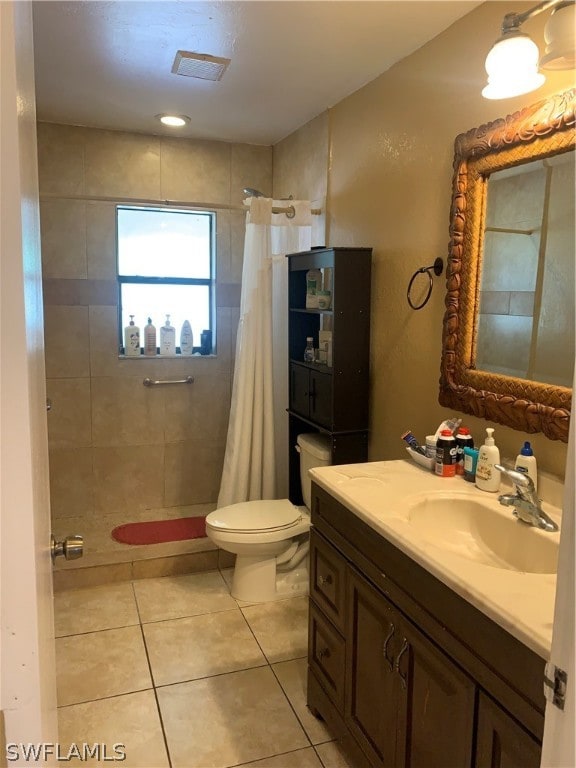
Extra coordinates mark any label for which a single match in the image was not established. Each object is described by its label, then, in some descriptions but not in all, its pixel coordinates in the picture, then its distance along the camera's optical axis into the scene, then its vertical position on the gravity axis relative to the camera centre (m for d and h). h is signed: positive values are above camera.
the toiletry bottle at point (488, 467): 1.69 -0.46
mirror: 1.54 +0.12
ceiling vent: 2.20 +0.97
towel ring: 2.05 +0.14
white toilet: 2.63 -1.06
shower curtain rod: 2.91 +0.56
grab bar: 3.46 -0.45
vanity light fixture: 1.32 +0.63
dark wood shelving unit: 2.44 -0.24
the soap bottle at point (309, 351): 2.79 -0.20
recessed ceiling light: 2.96 +0.99
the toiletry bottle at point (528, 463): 1.58 -0.42
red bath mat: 3.14 -1.26
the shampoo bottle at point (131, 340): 3.42 -0.19
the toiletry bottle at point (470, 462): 1.79 -0.47
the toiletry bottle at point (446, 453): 1.86 -0.46
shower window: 3.44 +0.25
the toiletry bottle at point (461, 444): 1.84 -0.42
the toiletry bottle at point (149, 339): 3.46 -0.19
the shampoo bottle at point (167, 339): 3.49 -0.19
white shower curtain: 2.98 -0.24
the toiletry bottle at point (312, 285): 2.73 +0.12
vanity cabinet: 1.08 -0.82
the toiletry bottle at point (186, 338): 3.54 -0.18
